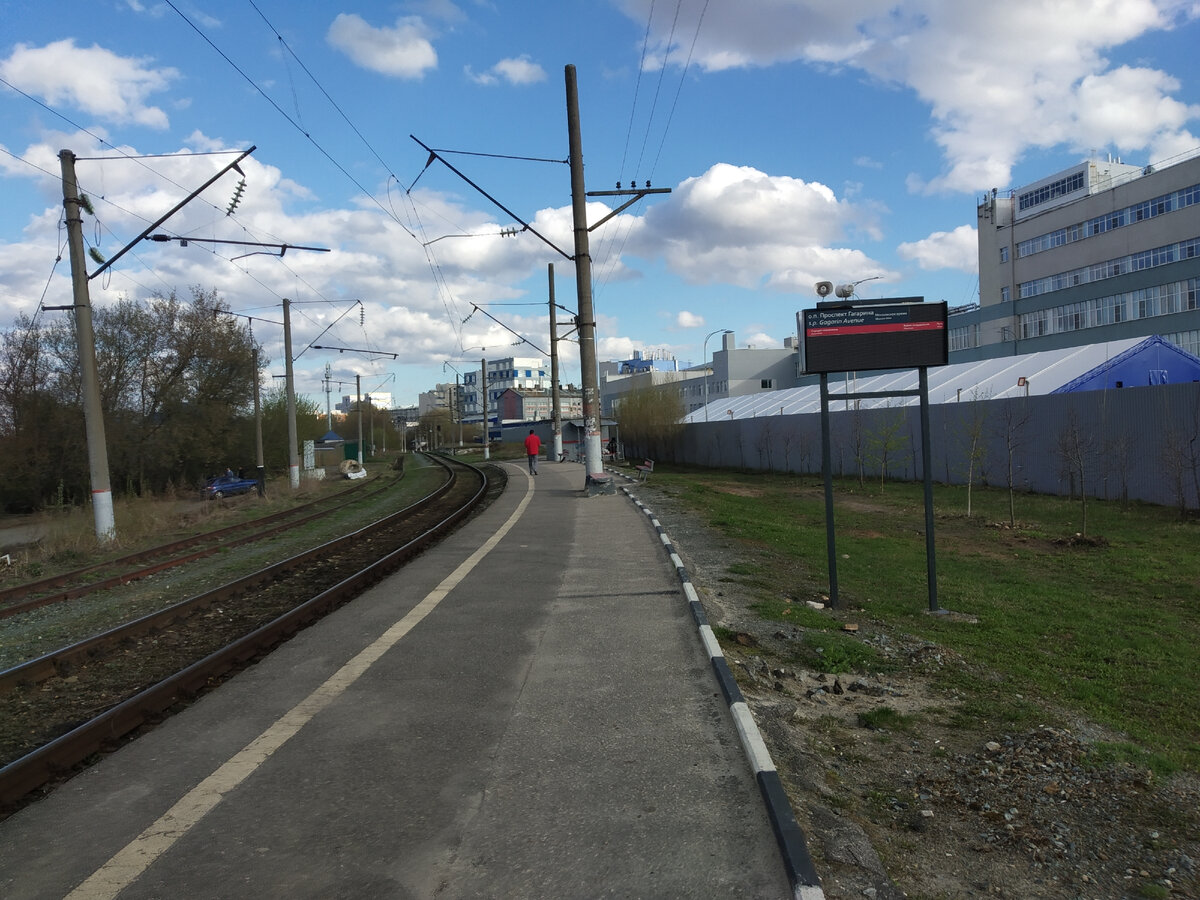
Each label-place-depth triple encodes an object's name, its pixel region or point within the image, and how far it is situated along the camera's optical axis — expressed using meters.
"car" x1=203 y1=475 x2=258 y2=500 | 44.31
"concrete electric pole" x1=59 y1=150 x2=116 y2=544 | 17.78
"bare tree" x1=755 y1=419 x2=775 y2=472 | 40.75
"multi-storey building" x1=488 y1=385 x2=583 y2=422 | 125.38
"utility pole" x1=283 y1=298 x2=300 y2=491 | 35.91
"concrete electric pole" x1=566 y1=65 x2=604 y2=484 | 21.66
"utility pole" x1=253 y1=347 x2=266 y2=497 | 39.41
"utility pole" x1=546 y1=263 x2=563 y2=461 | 40.62
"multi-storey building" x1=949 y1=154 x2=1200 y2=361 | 53.88
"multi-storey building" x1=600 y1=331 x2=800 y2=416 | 92.00
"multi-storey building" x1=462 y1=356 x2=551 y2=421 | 185.12
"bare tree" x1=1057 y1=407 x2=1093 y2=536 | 17.73
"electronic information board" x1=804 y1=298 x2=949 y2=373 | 9.53
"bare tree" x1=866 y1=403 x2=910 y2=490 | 28.45
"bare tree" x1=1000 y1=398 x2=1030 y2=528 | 23.53
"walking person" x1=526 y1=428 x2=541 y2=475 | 32.88
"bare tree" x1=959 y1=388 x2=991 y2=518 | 23.55
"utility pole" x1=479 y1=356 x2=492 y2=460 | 60.38
